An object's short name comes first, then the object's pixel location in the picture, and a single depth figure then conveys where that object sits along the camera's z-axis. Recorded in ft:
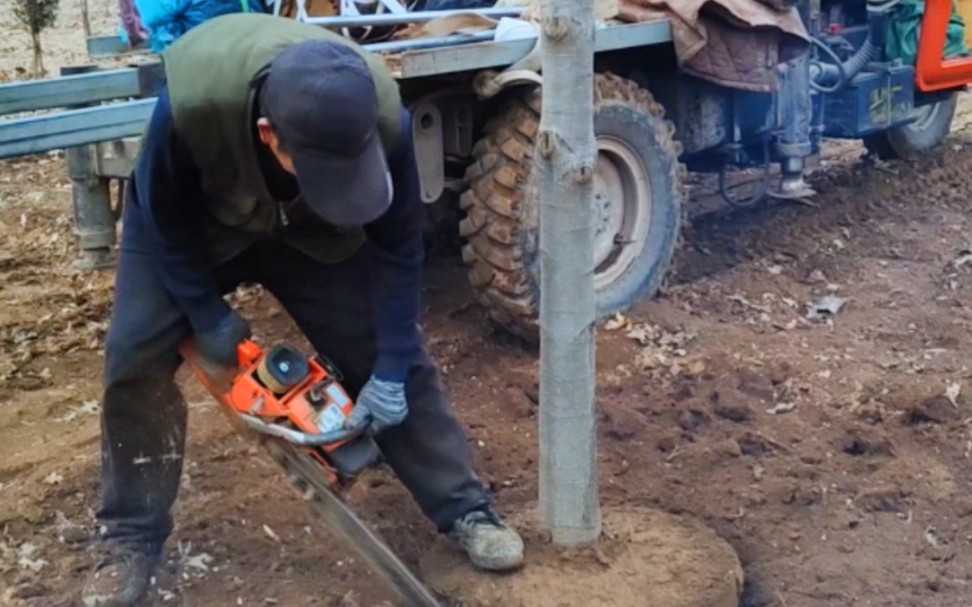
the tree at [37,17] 38.04
